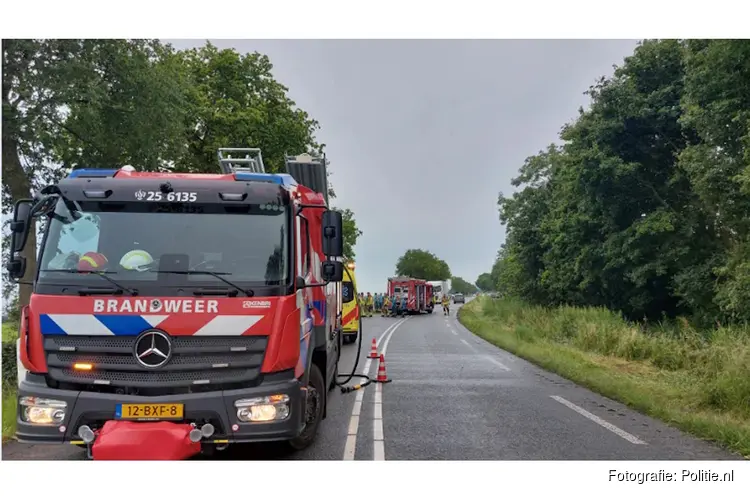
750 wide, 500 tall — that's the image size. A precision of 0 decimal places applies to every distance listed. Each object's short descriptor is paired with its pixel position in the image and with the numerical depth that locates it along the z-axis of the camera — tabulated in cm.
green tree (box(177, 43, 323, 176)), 2502
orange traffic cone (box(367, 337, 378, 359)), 1572
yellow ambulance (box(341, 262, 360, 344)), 1952
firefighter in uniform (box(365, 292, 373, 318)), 4565
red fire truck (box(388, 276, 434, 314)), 4538
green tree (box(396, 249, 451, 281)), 14538
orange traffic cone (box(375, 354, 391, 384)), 1136
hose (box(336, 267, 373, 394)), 1031
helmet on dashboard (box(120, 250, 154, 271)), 523
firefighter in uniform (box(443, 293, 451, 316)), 5086
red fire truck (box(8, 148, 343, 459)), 490
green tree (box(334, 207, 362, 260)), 4325
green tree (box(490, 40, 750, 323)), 1877
